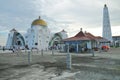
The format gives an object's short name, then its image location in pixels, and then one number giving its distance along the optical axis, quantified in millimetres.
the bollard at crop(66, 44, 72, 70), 5588
